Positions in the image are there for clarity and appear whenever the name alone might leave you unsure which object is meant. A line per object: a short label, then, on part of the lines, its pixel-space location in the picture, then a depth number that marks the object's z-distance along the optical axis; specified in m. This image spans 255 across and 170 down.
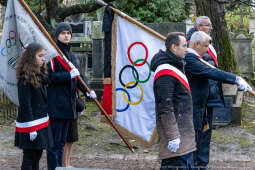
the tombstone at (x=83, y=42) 13.26
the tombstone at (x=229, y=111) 8.53
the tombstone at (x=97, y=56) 11.42
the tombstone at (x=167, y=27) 10.09
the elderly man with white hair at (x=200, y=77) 4.70
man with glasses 5.25
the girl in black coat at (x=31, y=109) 4.59
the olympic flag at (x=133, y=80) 6.38
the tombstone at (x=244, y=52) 16.20
